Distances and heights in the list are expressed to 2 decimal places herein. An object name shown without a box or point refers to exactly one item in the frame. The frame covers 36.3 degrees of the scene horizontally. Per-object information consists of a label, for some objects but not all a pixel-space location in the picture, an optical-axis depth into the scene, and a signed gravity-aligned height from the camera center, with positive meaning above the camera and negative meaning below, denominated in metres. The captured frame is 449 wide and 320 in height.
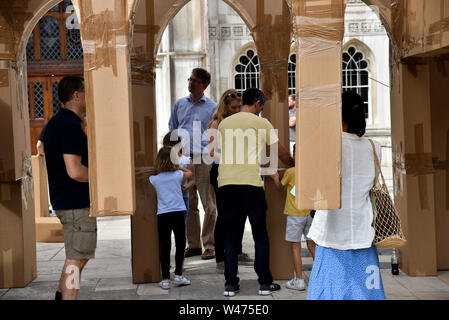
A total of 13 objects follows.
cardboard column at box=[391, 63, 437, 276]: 6.32 -0.28
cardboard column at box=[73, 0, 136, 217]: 4.10 +0.37
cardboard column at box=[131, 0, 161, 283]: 6.25 +0.01
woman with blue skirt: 4.13 -0.58
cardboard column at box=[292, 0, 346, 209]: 4.12 +0.12
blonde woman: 6.54 +0.17
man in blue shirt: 7.59 -0.15
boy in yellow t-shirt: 5.96 -0.73
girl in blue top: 6.05 -0.56
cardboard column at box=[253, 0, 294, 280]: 6.38 +0.42
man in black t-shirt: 4.82 -0.36
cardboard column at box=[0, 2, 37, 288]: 6.11 -0.11
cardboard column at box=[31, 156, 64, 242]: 9.06 -0.90
